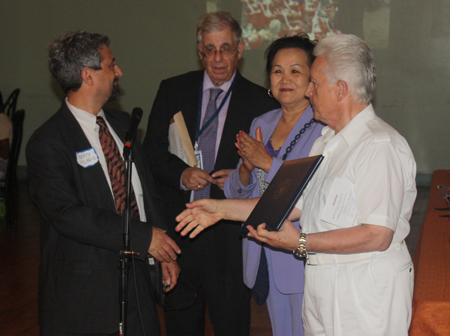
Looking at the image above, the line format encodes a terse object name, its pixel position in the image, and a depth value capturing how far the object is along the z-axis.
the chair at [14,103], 7.96
